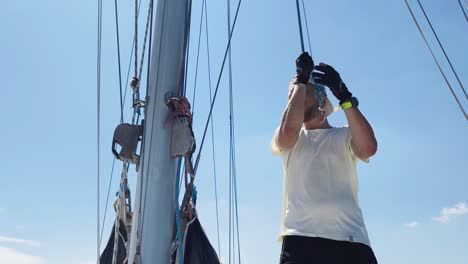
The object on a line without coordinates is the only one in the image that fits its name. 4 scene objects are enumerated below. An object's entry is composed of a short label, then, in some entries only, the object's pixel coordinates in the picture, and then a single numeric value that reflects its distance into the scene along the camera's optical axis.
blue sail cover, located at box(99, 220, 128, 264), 2.67
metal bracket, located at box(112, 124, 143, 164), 2.41
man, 2.04
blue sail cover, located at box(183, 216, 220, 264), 2.37
